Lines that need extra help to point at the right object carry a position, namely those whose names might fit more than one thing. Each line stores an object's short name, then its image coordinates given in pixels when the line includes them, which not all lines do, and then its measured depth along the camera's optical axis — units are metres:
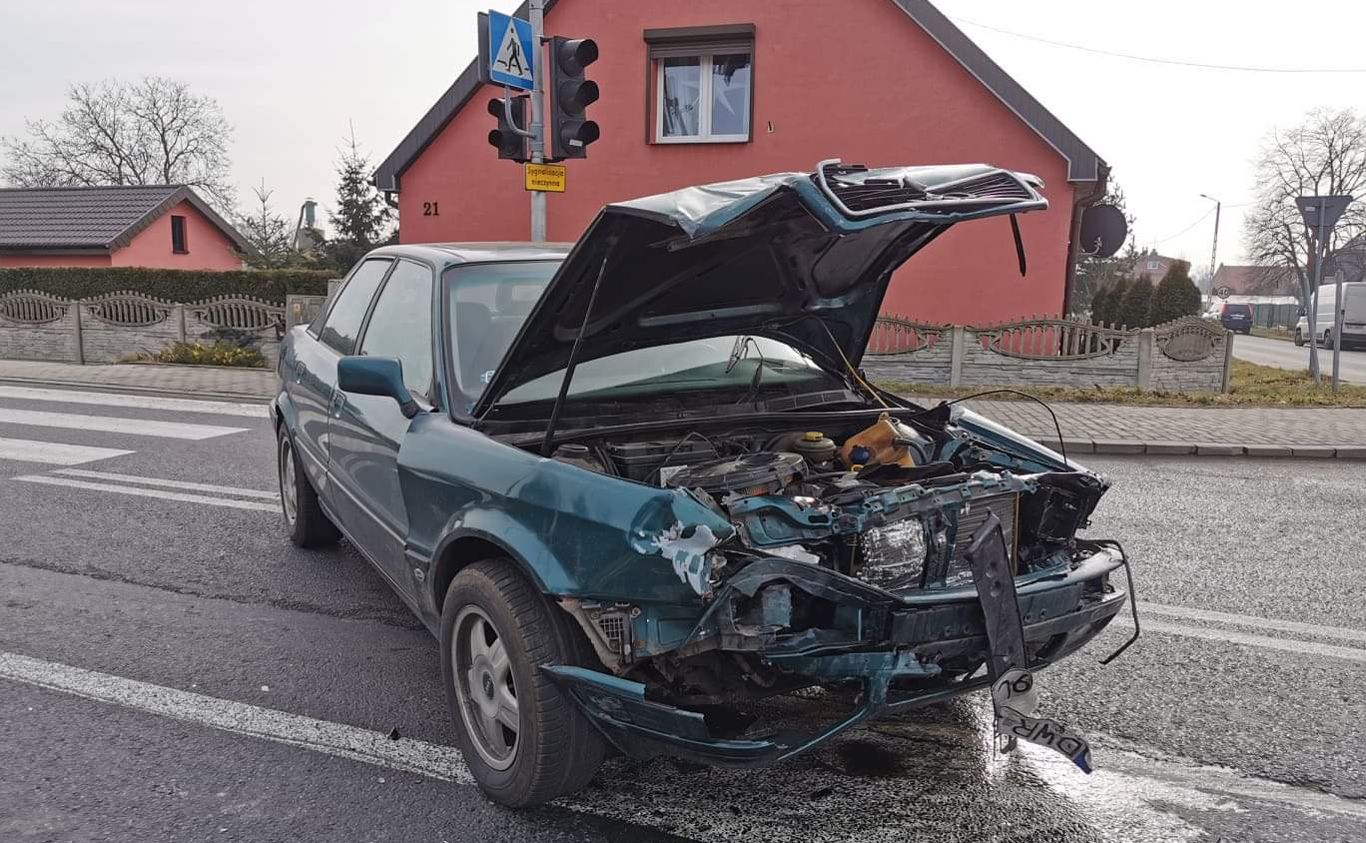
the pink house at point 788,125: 14.82
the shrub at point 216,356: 15.21
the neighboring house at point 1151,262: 60.14
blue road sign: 9.67
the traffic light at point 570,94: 10.12
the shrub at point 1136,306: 22.20
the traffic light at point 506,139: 10.35
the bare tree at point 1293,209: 44.81
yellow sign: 10.50
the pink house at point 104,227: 28.59
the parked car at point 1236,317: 49.22
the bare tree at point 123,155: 48.69
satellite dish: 16.25
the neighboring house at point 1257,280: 54.25
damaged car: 2.59
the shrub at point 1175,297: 21.25
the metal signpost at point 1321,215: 12.09
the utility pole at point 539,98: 10.35
